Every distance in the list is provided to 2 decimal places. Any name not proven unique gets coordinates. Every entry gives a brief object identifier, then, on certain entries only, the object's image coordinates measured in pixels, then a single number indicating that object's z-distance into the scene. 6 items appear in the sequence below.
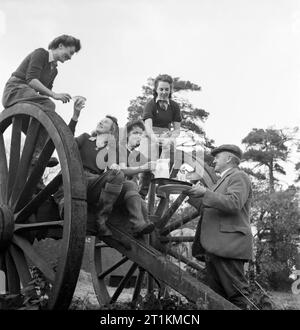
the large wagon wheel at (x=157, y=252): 3.63
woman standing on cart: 5.43
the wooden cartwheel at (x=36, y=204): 3.35
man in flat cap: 3.82
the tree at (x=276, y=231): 13.65
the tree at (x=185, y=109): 18.02
